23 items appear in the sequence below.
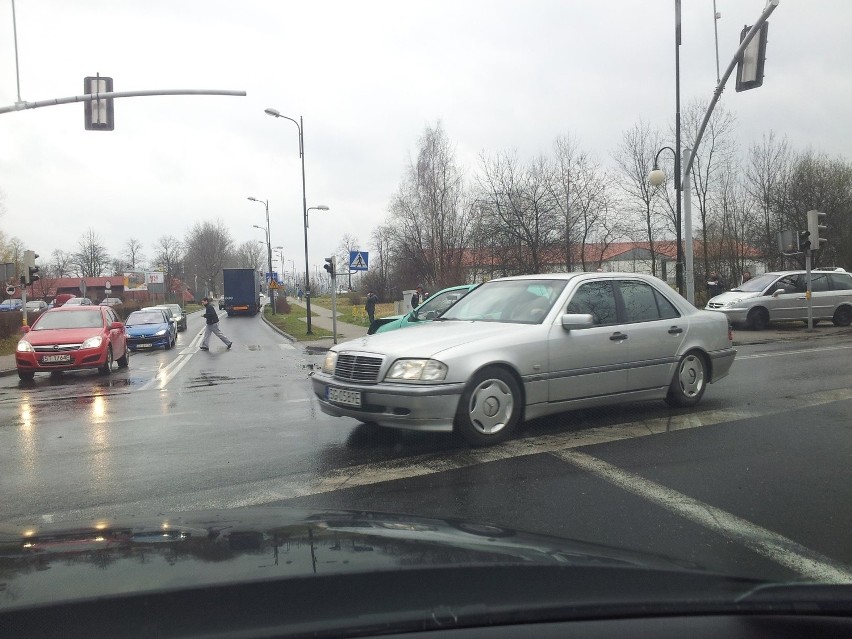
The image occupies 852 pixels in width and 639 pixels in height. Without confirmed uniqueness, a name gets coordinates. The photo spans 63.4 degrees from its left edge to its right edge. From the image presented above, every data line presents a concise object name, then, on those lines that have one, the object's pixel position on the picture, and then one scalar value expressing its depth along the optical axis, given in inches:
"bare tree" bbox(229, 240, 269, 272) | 4573.1
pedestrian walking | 893.2
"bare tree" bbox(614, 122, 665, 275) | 1408.7
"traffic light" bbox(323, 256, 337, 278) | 899.4
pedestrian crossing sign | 880.3
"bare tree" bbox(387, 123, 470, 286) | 1945.1
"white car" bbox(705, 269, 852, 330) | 825.5
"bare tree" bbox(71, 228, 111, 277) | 3673.7
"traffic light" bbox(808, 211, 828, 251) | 740.6
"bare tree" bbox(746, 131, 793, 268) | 1380.4
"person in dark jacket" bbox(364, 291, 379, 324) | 1272.1
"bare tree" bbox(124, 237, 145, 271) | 4082.2
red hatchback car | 571.8
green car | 476.7
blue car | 905.5
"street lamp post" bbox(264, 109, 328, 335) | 1184.3
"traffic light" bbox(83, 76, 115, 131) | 613.0
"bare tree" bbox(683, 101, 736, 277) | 1365.7
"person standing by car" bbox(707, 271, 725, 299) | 1034.7
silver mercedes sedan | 236.2
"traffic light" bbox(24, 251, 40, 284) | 908.6
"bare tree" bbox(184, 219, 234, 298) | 4244.6
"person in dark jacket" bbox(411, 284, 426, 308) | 1182.4
